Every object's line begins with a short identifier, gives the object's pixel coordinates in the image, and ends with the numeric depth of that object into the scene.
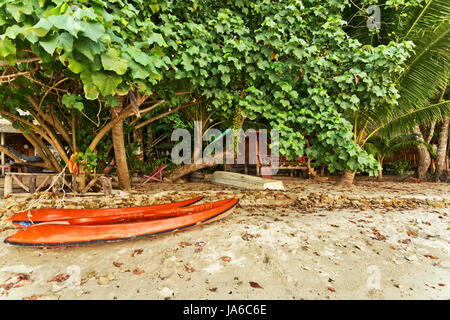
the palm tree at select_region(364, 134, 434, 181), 7.93
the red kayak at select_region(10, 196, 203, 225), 3.48
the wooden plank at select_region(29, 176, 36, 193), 4.83
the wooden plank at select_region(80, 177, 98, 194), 4.90
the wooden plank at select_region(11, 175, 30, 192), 4.83
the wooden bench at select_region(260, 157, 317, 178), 8.34
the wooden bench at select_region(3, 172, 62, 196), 4.81
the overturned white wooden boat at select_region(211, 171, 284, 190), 6.34
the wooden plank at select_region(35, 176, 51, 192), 4.88
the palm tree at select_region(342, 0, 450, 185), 5.38
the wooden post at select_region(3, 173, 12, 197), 4.80
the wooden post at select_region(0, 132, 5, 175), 7.72
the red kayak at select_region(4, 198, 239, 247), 2.90
